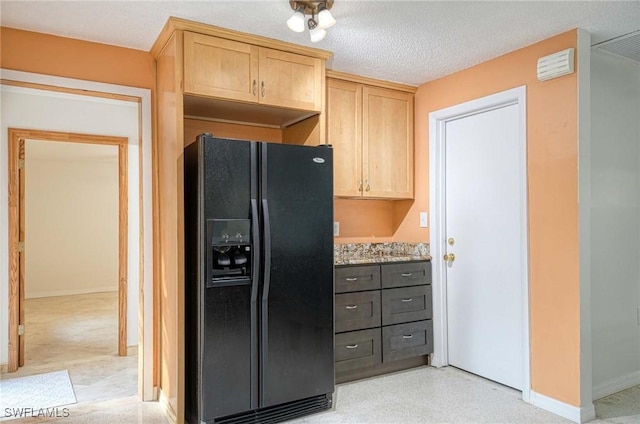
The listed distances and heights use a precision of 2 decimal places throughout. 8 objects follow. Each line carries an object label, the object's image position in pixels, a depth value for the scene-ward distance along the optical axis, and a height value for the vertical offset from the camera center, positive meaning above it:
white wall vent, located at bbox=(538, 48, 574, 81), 2.64 +0.91
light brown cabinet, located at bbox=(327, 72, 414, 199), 3.47 +0.61
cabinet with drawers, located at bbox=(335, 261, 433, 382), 3.19 -0.82
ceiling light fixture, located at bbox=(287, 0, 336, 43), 2.22 +1.04
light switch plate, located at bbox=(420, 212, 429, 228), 3.72 -0.07
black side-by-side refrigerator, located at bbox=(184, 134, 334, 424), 2.40 -0.40
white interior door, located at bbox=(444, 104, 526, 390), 3.09 -0.24
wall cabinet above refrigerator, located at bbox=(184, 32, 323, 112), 2.56 +0.88
